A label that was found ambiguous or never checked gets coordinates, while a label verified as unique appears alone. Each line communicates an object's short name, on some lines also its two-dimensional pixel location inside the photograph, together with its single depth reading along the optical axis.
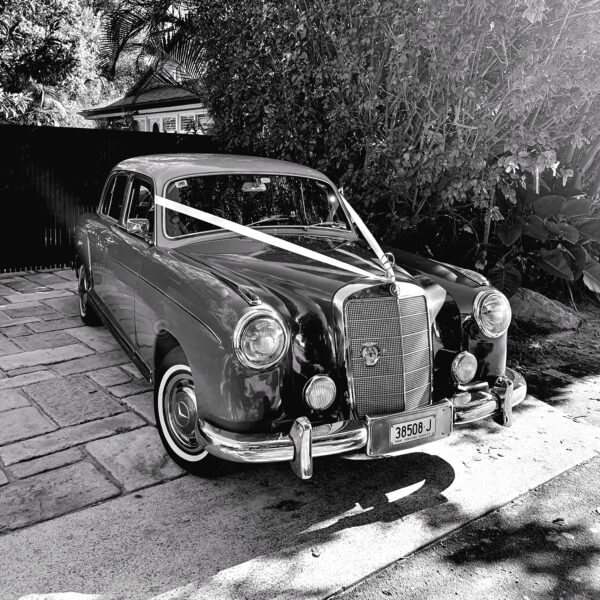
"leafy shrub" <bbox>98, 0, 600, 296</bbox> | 5.41
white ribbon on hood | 3.58
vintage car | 3.08
